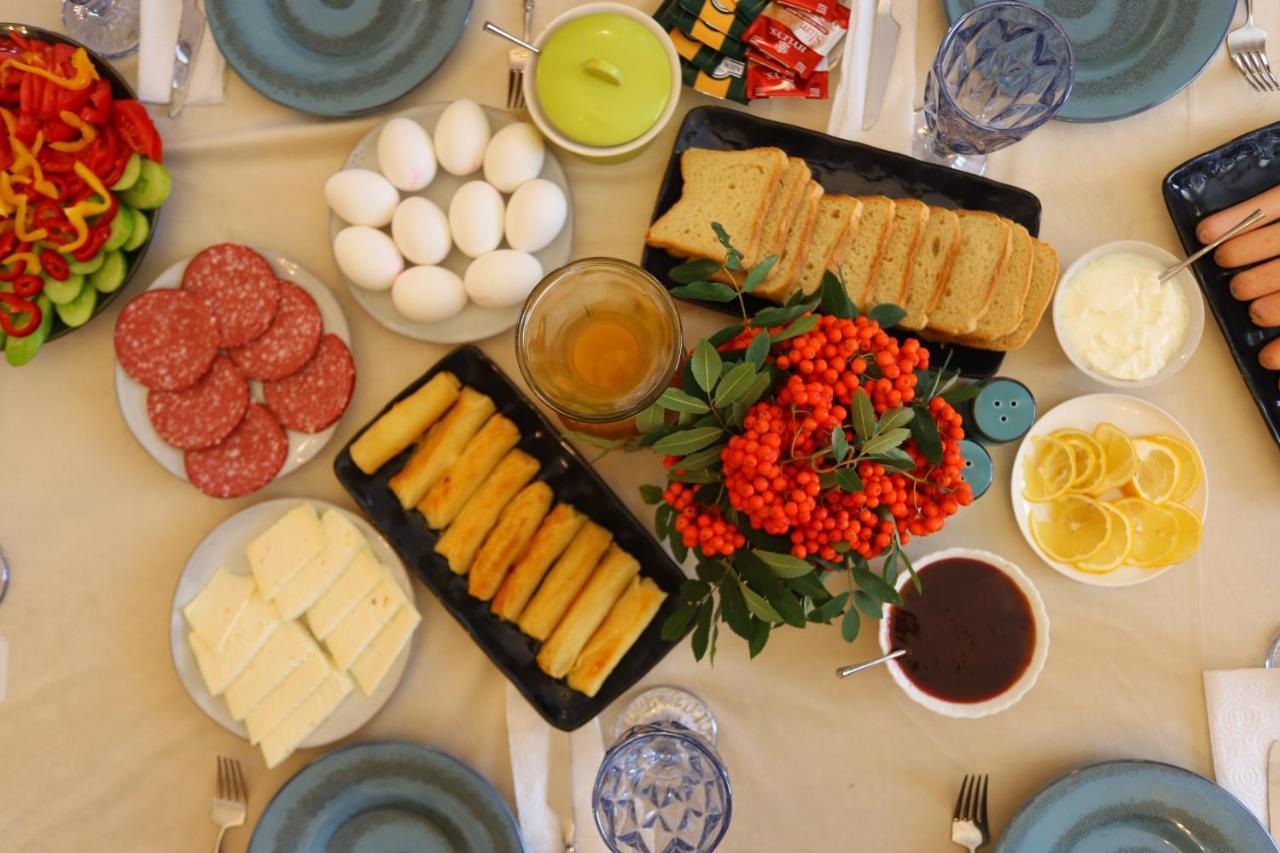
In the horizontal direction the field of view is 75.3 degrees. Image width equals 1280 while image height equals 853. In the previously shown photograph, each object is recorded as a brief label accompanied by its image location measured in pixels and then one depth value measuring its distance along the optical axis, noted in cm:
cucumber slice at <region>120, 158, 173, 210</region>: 104
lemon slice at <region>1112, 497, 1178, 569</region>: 105
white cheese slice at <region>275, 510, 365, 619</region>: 106
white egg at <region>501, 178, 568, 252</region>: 103
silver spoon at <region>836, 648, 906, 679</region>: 103
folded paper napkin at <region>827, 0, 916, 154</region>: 107
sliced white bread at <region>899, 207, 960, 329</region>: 102
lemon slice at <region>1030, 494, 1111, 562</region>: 105
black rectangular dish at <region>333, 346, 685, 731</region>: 105
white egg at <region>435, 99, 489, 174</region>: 104
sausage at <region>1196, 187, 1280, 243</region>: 105
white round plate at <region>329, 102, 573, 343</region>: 107
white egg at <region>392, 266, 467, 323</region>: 104
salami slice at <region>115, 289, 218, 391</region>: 106
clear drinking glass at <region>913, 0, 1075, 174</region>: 101
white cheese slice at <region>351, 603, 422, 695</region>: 105
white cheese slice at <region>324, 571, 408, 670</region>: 106
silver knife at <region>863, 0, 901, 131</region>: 110
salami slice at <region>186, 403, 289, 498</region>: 107
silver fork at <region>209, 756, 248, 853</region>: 108
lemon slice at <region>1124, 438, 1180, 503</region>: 105
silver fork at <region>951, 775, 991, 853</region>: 105
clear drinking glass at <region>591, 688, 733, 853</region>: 96
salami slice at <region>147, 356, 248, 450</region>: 106
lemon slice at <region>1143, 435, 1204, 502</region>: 105
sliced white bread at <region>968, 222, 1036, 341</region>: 101
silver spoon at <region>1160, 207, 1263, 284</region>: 100
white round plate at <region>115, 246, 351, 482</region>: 107
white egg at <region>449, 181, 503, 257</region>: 104
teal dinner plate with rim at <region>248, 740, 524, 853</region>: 103
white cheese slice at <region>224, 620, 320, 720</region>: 105
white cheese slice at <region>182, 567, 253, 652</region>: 106
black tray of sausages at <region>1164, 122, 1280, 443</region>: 107
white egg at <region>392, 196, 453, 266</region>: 104
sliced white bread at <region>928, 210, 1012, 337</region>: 101
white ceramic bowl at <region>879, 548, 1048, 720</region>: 103
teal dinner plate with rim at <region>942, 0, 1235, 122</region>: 108
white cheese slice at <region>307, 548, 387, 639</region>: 106
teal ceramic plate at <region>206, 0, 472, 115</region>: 108
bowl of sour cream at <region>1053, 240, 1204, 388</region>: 105
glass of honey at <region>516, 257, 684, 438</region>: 86
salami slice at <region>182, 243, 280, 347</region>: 107
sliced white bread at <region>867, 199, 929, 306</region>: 102
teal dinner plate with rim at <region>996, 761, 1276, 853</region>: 101
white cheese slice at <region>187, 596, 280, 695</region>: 105
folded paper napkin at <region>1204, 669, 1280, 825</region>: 105
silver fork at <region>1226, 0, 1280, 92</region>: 111
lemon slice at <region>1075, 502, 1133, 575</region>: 103
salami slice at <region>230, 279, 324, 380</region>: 107
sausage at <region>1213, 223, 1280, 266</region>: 104
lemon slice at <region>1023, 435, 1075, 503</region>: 107
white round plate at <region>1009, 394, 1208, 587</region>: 106
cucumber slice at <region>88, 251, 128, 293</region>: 105
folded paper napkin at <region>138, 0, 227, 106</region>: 109
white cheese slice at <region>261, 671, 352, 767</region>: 104
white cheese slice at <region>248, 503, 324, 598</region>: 106
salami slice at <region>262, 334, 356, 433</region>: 107
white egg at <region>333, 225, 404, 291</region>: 104
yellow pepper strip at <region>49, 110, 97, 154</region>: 98
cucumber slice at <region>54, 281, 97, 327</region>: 104
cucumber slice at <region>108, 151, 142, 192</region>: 103
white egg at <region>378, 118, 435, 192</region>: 104
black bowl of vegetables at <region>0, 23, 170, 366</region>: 99
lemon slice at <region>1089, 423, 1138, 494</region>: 104
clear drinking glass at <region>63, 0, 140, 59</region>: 112
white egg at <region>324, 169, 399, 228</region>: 104
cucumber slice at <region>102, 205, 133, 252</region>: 103
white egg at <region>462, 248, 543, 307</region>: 102
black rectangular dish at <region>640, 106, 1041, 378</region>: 107
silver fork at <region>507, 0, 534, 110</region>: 109
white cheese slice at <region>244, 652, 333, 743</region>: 105
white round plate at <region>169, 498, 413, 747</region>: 106
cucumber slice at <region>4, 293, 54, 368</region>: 101
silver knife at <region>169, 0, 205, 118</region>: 110
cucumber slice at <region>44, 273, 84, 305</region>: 103
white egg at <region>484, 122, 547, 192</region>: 104
